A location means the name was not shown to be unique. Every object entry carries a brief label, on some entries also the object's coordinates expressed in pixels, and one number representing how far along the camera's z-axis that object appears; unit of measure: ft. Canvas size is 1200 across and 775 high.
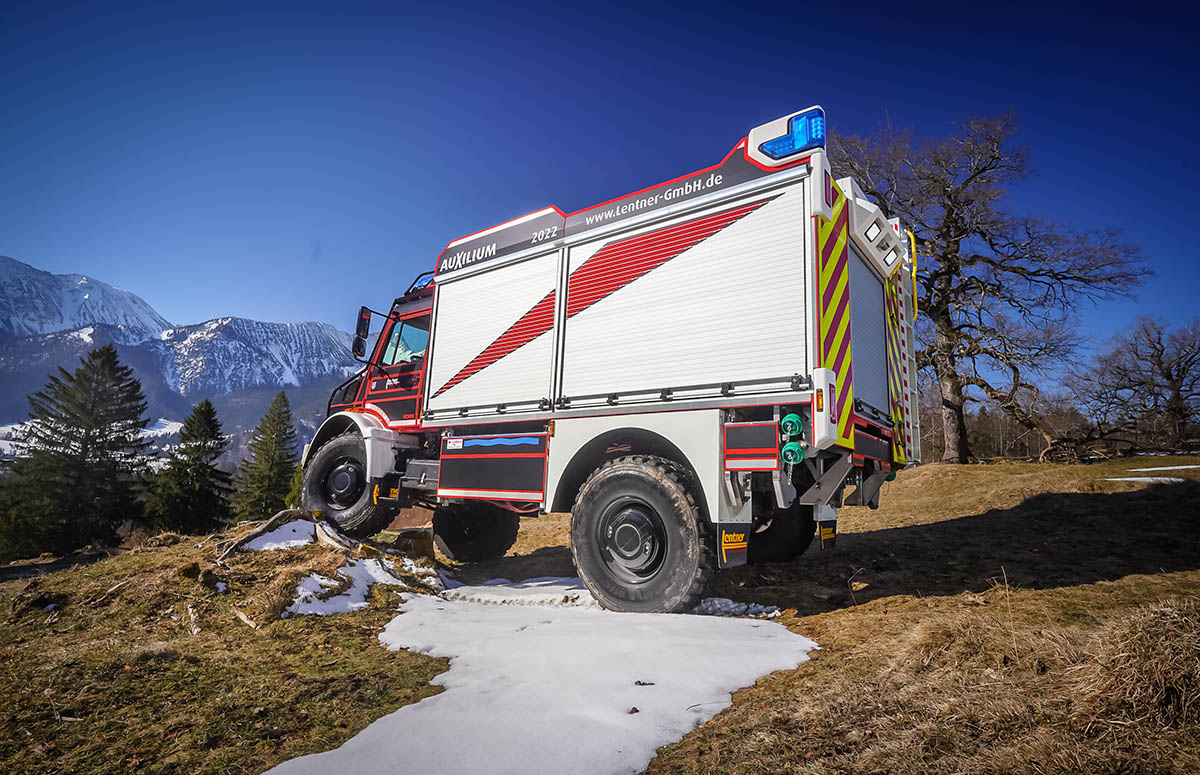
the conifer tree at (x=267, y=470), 140.05
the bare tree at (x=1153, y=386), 62.18
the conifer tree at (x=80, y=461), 104.94
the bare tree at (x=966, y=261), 46.21
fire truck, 15.34
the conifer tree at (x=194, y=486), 115.55
